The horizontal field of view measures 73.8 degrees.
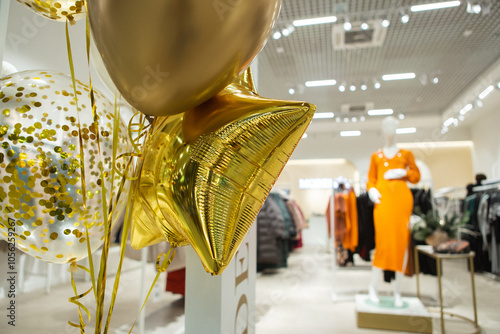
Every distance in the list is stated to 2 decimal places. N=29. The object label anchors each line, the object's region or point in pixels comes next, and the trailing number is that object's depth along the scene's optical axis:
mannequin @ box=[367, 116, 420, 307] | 2.64
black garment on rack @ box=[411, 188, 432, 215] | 3.72
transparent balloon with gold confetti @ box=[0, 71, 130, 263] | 0.40
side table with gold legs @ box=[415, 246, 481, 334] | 2.46
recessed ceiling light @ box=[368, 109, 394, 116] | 7.01
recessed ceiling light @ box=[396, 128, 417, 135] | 7.96
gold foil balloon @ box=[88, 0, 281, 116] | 0.32
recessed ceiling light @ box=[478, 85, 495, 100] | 5.32
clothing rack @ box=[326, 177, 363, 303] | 3.31
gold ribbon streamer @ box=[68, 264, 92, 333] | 0.38
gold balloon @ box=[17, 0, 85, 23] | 0.45
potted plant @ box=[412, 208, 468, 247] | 2.71
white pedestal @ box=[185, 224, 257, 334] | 0.84
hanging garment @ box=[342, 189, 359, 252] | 3.71
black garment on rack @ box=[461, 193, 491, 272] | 4.70
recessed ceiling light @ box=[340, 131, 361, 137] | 8.41
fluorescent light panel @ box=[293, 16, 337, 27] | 3.76
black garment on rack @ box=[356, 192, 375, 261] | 3.73
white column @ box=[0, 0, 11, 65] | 0.52
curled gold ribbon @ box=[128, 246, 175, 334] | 0.45
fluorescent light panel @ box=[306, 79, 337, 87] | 5.56
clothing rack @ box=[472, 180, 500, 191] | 4.44
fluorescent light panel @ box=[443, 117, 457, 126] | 6.74
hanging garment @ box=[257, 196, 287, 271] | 4.21
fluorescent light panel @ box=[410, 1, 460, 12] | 3.46
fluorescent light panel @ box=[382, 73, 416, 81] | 5.30
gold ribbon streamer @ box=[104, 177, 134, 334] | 0.39
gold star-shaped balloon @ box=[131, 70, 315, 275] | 0.38
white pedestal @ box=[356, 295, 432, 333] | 2.43
